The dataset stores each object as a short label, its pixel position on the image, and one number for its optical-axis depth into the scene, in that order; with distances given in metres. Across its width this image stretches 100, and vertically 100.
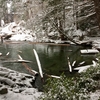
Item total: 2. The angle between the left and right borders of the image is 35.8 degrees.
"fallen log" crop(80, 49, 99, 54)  13.17
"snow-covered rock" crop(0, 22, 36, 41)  23.50
